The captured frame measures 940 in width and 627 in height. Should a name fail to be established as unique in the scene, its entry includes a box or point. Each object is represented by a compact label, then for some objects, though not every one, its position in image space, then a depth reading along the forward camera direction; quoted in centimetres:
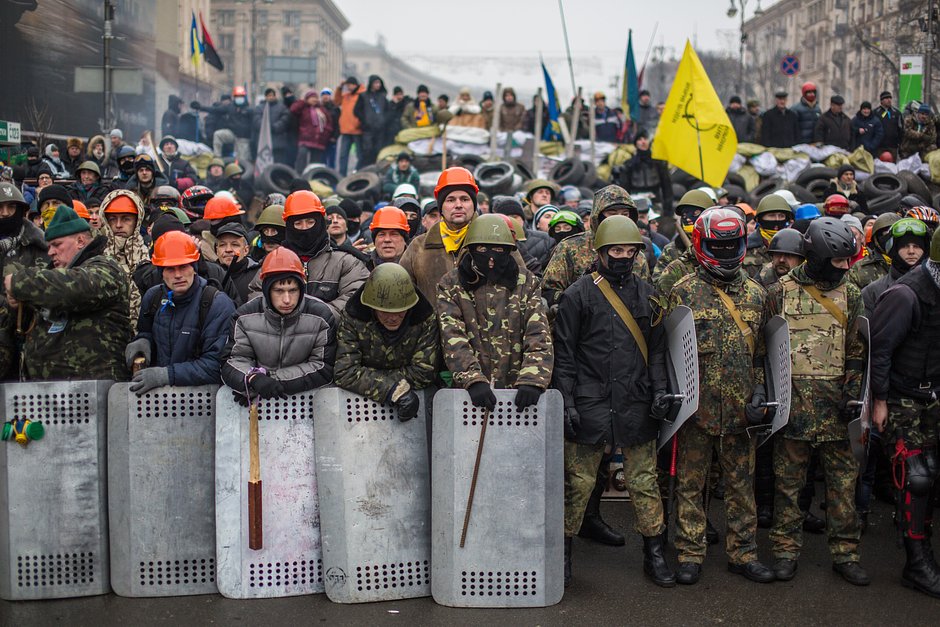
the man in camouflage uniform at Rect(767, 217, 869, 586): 596
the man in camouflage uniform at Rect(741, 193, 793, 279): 848
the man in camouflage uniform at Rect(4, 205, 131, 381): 563
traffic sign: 2616
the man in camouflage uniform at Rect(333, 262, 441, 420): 552
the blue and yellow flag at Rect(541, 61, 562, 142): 2050
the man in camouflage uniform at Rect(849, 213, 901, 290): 805
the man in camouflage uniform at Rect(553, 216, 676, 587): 579
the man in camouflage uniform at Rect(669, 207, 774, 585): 587
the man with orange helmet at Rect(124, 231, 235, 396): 583
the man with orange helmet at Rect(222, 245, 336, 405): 560
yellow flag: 1001
